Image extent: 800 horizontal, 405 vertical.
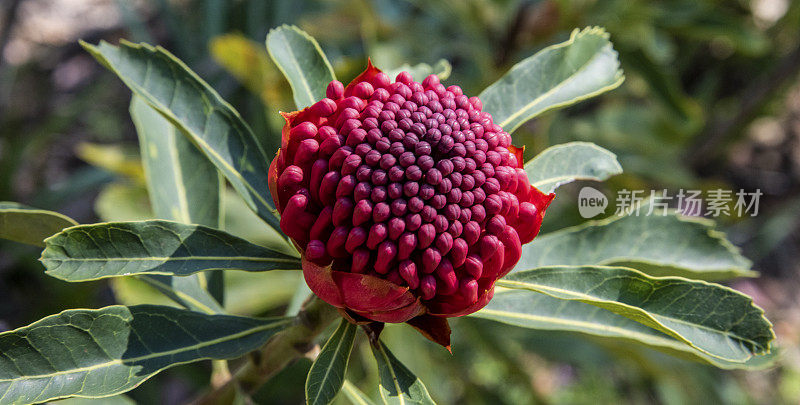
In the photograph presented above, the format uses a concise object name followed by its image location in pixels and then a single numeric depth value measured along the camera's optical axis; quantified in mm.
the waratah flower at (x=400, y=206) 680
